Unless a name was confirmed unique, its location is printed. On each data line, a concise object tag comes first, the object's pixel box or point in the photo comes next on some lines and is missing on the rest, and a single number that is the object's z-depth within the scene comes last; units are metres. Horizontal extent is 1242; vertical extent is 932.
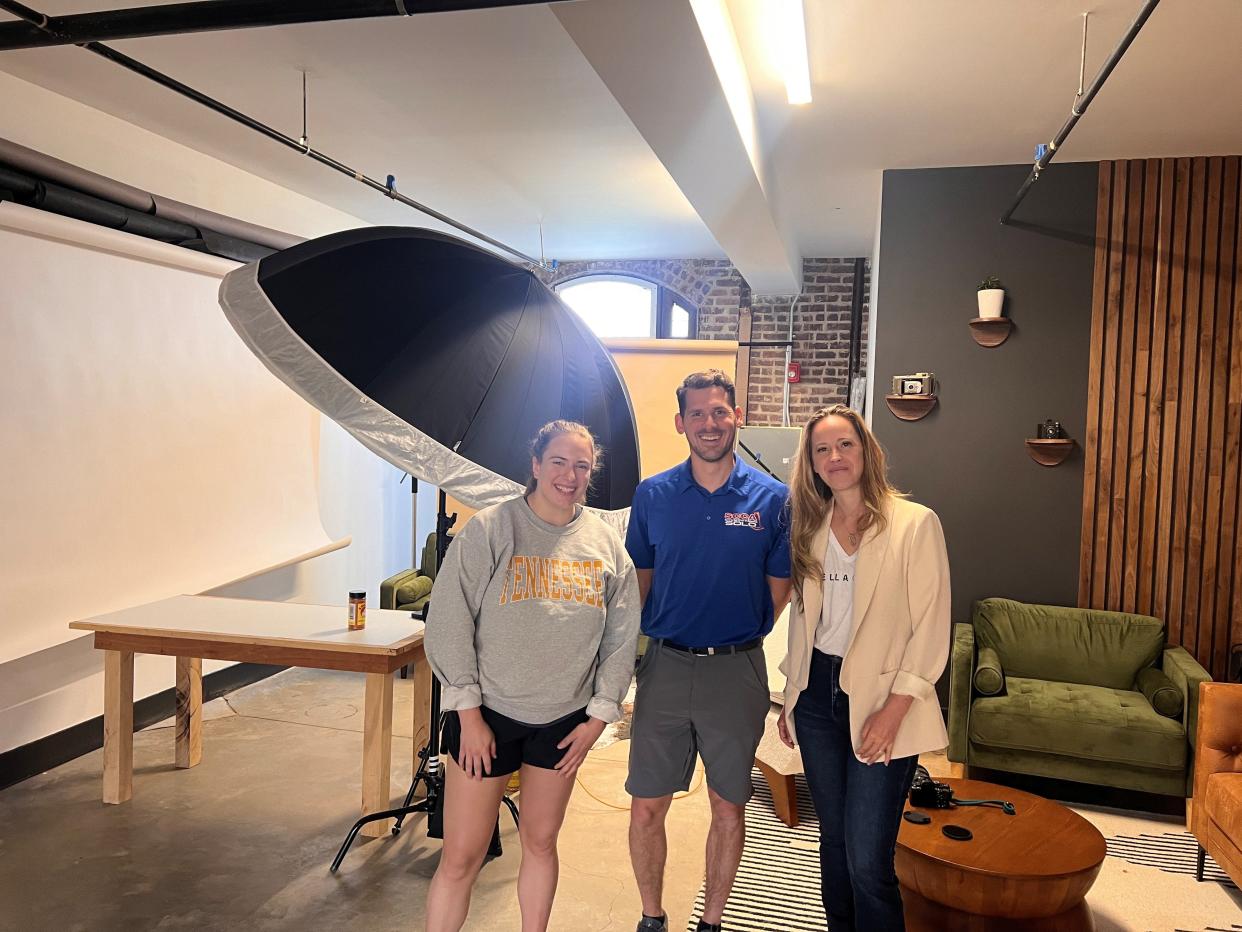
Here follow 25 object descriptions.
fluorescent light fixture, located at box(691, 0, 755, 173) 2.85
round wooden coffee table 2.55
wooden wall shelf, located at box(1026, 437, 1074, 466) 4.77
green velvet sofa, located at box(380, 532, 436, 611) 5.75
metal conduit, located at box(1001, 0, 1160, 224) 2.45
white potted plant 4.80
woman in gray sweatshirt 2.24
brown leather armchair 3.26
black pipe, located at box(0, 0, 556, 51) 1.98
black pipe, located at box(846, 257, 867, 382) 7.41
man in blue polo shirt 2.47
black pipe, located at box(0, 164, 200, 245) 3.66
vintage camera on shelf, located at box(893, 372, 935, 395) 4.96
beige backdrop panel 5.83
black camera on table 3.00
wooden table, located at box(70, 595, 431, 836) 3.38
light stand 3.22
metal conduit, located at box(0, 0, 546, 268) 3.03
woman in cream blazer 2.17
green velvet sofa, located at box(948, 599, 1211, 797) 3.88
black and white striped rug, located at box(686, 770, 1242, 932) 3.00
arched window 8.16
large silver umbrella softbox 2.29
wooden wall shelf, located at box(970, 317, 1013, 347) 4.86
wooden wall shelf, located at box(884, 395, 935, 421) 4.97
